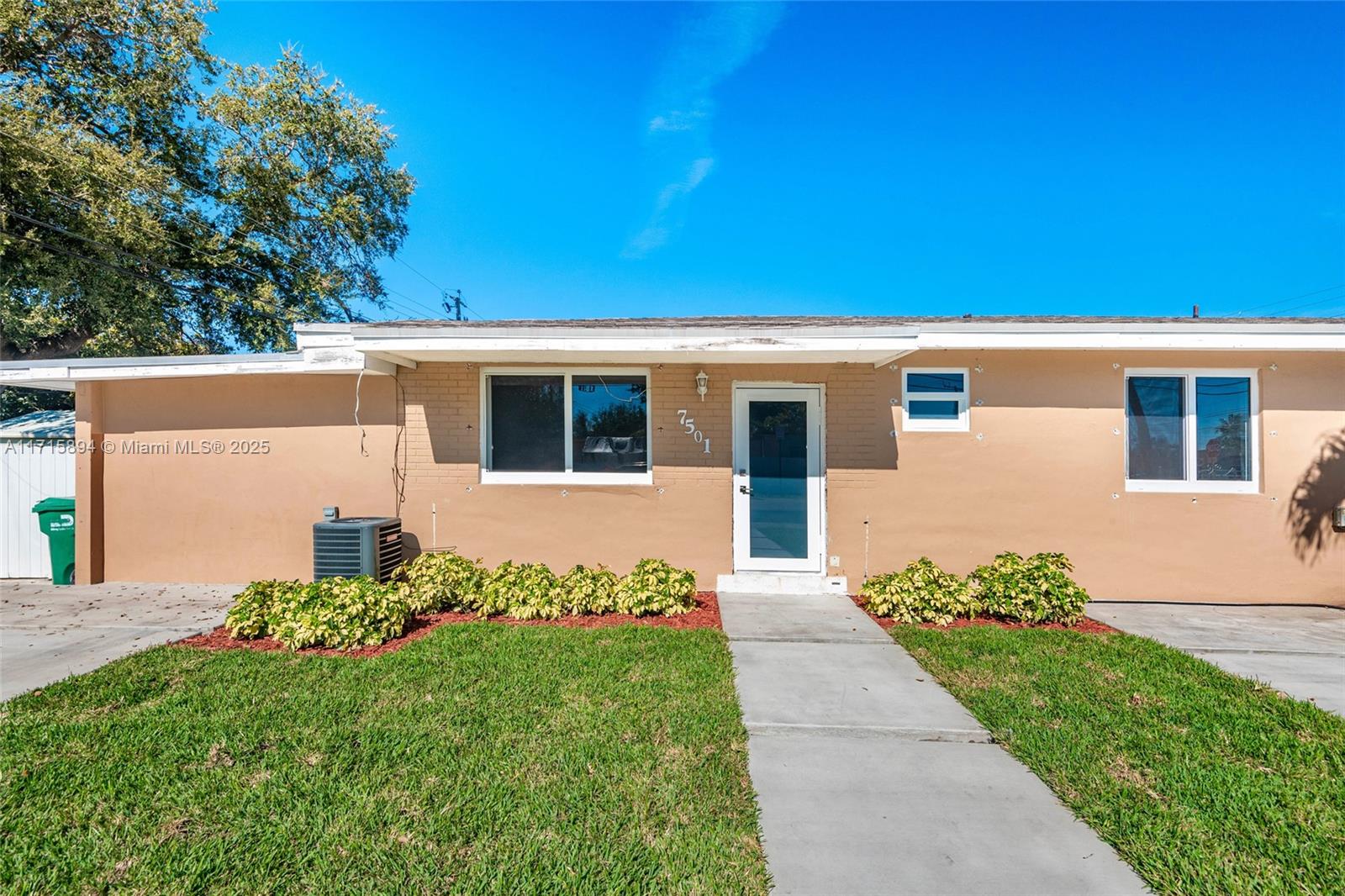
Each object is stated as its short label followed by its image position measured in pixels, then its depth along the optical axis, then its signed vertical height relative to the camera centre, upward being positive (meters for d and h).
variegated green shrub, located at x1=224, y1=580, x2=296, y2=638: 4.80 -1.45
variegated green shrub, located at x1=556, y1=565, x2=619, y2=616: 5.55 -1.47
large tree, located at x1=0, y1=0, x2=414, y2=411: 11.30 +6.54
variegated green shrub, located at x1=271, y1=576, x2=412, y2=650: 4.60 -1.43
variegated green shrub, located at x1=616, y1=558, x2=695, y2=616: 5.54 -1.47
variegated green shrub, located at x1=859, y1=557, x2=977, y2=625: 5.44 -1.51
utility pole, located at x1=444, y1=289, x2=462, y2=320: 24.81 +6.88
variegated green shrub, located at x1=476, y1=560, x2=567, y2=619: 5.44 -1.49
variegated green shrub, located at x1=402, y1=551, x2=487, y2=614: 5.59 -1.39
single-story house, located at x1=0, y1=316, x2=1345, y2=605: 6.15 -0.07
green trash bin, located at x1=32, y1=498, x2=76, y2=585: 6.82 -1.00
